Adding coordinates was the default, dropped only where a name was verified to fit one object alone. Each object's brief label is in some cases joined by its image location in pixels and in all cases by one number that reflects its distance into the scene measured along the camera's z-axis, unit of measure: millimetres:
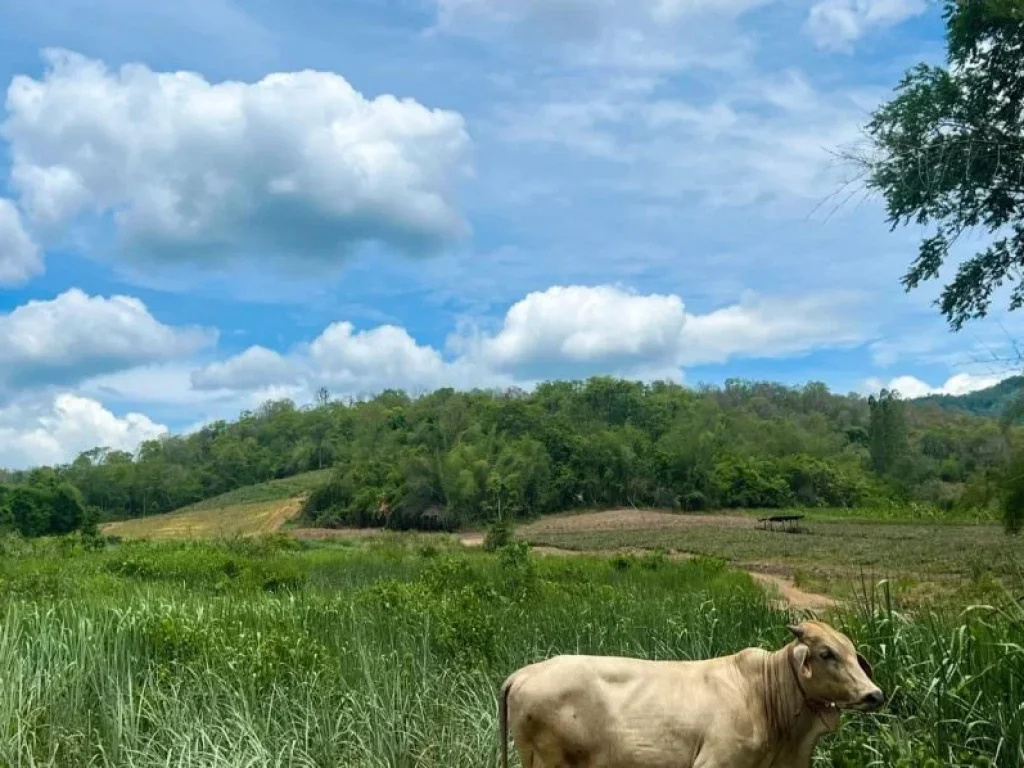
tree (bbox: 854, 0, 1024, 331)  10898
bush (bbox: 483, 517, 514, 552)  29081
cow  3191
